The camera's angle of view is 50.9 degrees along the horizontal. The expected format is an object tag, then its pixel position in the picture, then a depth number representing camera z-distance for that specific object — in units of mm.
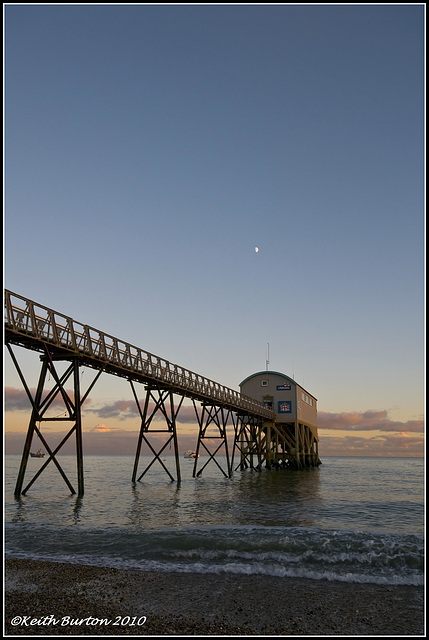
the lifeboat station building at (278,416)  49406
